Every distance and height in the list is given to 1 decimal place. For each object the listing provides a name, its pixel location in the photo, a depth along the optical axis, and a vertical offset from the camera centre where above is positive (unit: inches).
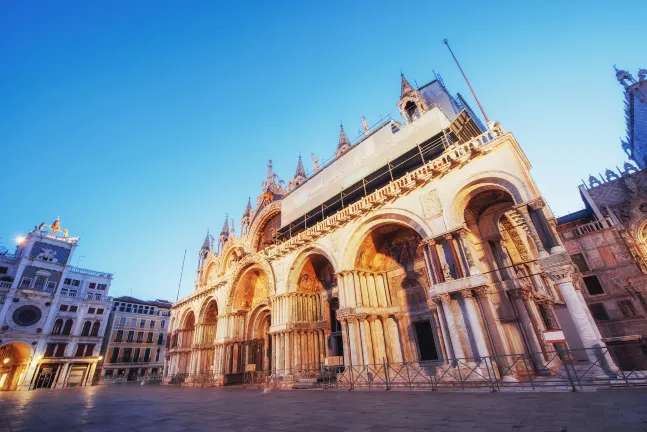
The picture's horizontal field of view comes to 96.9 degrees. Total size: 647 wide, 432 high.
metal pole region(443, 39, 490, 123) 525.2 +478.8
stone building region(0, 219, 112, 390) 1349.7 +287.7
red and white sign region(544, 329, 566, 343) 304.2 +4.4
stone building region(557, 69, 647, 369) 767.1 +223.9
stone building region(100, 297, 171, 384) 1740.0 +180.5
